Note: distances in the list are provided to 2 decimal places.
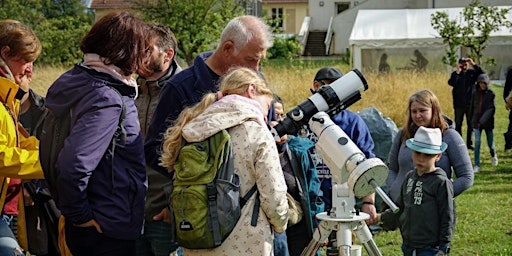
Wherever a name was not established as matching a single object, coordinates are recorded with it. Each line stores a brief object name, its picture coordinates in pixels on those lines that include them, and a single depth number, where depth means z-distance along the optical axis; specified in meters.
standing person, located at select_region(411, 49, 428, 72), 29.90
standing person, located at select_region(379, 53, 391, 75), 30.08
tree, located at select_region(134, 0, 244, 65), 25.58
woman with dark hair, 3.63
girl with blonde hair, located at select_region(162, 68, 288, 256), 3.79
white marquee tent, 29.84
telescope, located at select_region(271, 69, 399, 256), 3.76
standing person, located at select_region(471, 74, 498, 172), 13.45
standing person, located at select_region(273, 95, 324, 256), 4.44
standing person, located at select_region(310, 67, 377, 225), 5.30
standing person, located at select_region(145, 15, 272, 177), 4.54
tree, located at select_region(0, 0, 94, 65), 35.56
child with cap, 5.29
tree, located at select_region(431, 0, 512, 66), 23.21
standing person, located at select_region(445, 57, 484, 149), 15.54
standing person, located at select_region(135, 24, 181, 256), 4.60
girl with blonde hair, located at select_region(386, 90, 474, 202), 6.11
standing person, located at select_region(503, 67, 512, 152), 14.66
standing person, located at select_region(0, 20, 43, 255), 4.06
